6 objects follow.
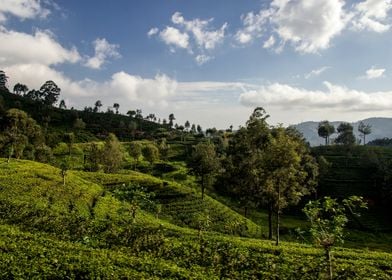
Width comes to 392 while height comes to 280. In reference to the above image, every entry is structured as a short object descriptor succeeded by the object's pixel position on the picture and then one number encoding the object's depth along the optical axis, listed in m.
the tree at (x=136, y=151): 150.75
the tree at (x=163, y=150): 174.88
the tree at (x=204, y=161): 102.44
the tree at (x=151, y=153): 151.01
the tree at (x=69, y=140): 158.04
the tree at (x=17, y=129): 99.41
